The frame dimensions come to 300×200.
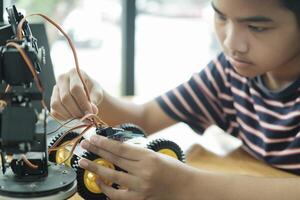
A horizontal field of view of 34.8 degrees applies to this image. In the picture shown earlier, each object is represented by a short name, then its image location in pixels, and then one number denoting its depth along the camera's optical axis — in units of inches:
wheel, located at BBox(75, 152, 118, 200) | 27.6
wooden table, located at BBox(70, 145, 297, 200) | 38.4
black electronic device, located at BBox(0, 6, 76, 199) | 22.8
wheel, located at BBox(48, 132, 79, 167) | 30.8
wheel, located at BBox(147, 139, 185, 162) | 29.5
